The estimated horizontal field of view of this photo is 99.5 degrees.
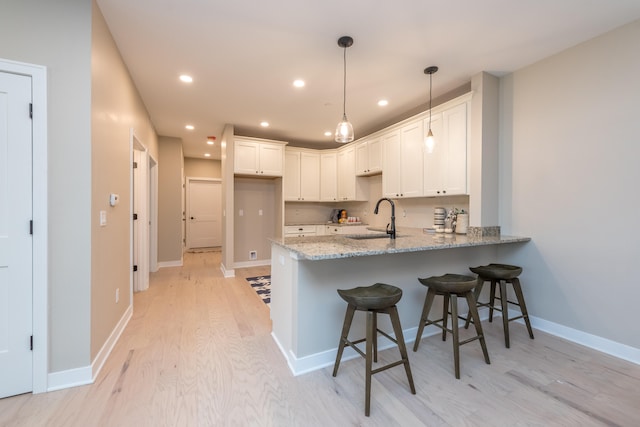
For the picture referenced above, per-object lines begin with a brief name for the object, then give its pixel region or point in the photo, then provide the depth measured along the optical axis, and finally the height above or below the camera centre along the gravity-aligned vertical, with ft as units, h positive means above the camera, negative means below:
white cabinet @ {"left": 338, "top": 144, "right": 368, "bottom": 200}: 16.90 +2.08
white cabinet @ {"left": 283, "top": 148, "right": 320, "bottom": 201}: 17.81 +2.39
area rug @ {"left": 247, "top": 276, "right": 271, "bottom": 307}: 12.15 -3.79
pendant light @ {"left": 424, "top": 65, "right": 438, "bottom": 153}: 9.20 +2.50
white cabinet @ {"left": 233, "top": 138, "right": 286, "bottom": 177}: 15.52 +3.18
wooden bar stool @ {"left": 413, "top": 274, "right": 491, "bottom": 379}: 6.47 -2.12
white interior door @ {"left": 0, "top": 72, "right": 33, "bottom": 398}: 5.52 -0.44
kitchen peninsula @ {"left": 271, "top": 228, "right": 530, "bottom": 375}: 6.64 -1.87
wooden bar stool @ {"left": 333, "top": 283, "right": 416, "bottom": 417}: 5.39 -2.14
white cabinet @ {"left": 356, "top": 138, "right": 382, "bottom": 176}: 14.67 +3.09
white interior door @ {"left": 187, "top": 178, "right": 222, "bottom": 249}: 24.52 -0.20
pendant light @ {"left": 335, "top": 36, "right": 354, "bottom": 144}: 7.63 +2.48
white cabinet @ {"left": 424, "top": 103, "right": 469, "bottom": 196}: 10.28 +2.24
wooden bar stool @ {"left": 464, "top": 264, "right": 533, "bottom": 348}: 7.94 -2.13
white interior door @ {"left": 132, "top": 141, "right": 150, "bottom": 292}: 12.80 -0.45
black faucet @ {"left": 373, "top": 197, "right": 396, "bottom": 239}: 8.75 -0.62
